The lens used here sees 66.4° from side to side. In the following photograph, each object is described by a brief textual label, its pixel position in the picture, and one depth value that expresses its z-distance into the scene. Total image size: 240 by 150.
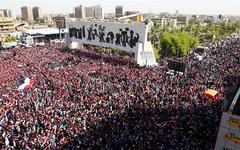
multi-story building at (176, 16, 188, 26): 137.50
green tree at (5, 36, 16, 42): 55.06
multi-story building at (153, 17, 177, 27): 108.81
